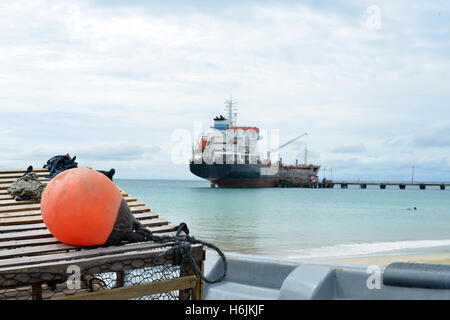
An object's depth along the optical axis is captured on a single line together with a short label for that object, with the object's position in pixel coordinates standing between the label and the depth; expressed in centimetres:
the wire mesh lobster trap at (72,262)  273
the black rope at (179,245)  319
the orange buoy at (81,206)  296
